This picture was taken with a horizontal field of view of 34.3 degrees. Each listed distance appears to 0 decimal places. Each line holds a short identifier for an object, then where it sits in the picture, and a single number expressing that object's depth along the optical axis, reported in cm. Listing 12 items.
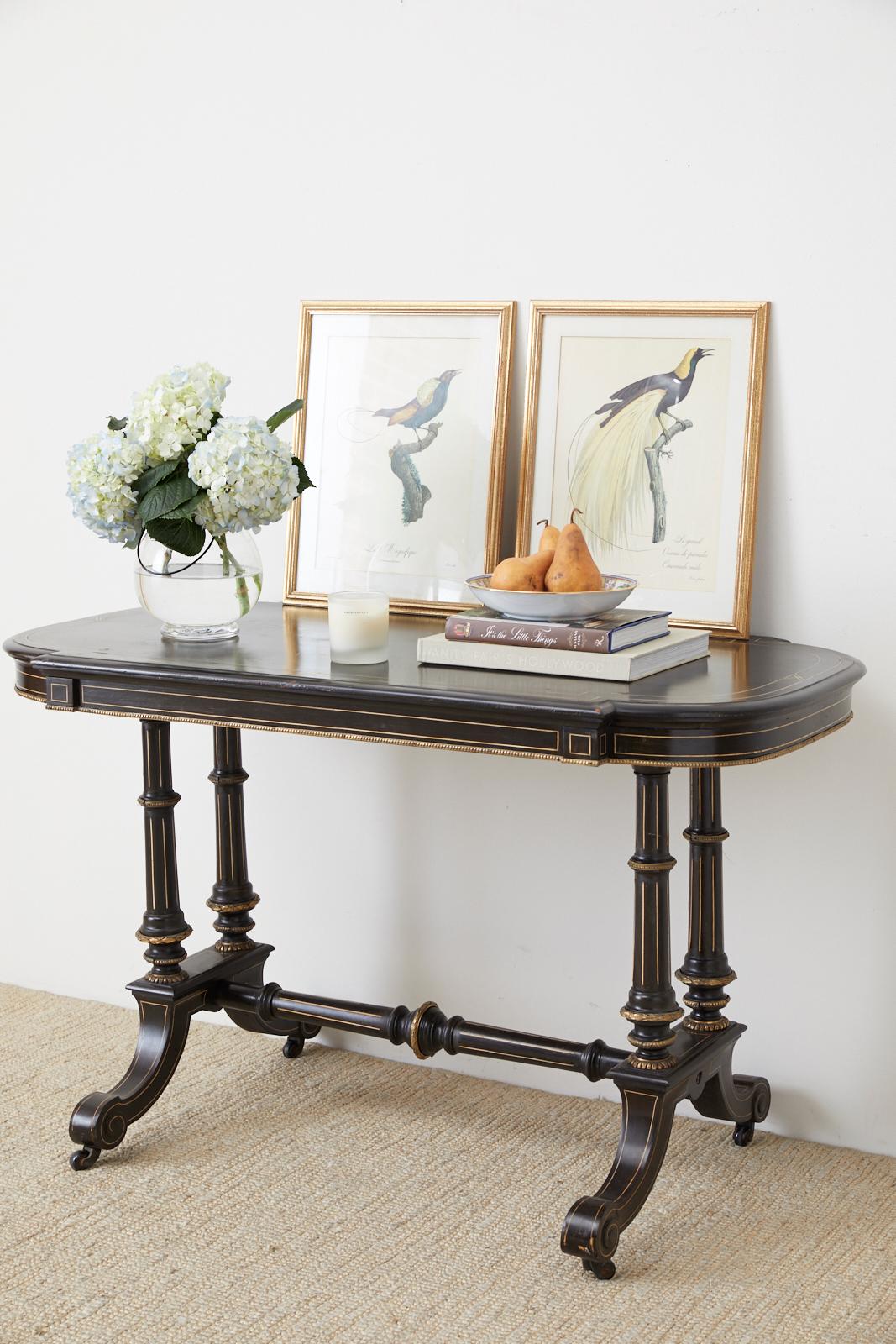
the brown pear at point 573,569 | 211
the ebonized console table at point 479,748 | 190
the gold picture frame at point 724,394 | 238
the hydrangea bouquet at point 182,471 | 223
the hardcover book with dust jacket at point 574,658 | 200
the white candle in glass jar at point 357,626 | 213
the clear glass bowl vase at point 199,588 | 234
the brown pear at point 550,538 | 218
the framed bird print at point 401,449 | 256
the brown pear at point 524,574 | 213
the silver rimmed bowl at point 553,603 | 209
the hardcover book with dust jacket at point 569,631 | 202
